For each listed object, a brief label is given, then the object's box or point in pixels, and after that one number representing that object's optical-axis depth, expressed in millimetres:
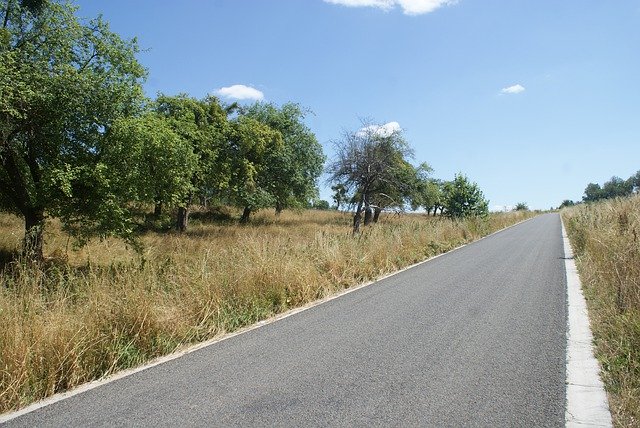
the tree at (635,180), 90938
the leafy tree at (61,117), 12109
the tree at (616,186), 93325
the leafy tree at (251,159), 28342
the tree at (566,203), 124175
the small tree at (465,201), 27141
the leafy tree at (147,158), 13172
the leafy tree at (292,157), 32156
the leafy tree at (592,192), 109106
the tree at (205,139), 24594
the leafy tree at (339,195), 19342
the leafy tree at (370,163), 17719
